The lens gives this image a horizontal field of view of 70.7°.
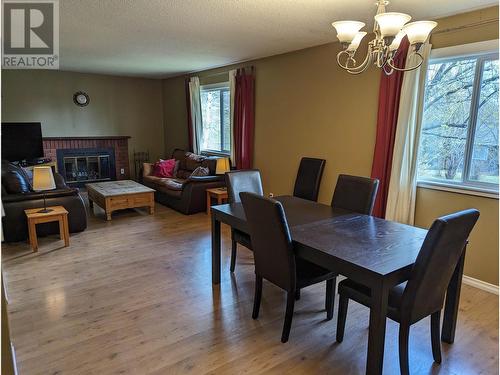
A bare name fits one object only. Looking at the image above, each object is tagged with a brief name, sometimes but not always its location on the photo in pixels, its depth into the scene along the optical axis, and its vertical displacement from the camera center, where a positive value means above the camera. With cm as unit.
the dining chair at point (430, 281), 173 -76
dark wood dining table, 179 -66
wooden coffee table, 503 -99
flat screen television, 640 -27
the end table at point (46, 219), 378 -100
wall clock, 710 +59
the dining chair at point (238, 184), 330 -51
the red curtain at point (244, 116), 541 +24
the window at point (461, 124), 303 +11
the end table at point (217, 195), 515 -93
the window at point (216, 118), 637 +24
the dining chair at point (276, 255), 215 -79
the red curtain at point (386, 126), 348 +8
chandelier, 204 +61
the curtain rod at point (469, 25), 291 +95
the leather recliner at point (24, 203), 396 -89
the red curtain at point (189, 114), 693 +32
